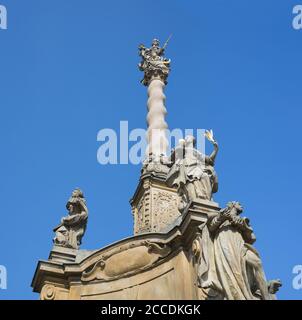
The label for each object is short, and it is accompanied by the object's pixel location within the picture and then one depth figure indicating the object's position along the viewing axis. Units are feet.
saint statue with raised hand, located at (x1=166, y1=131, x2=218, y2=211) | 40.16
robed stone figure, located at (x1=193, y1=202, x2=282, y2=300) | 32.45
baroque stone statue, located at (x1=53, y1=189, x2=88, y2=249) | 43.45
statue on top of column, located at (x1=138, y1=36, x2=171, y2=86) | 77.36
